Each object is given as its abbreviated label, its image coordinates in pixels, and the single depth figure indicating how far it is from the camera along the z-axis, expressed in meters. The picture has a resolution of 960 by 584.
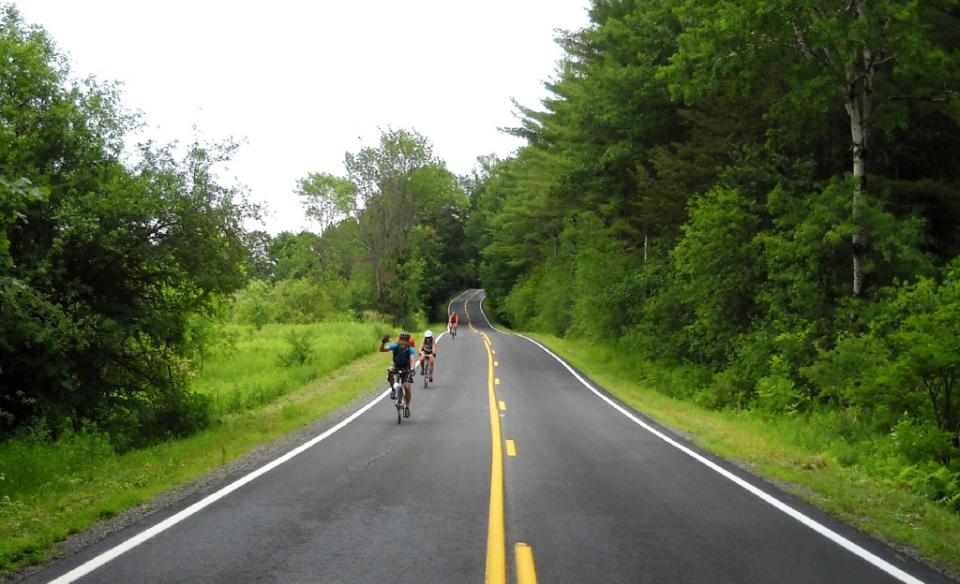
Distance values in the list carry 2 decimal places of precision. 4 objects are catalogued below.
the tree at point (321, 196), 67.56
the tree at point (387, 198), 52.78
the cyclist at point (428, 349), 22.61
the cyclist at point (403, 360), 15.60
